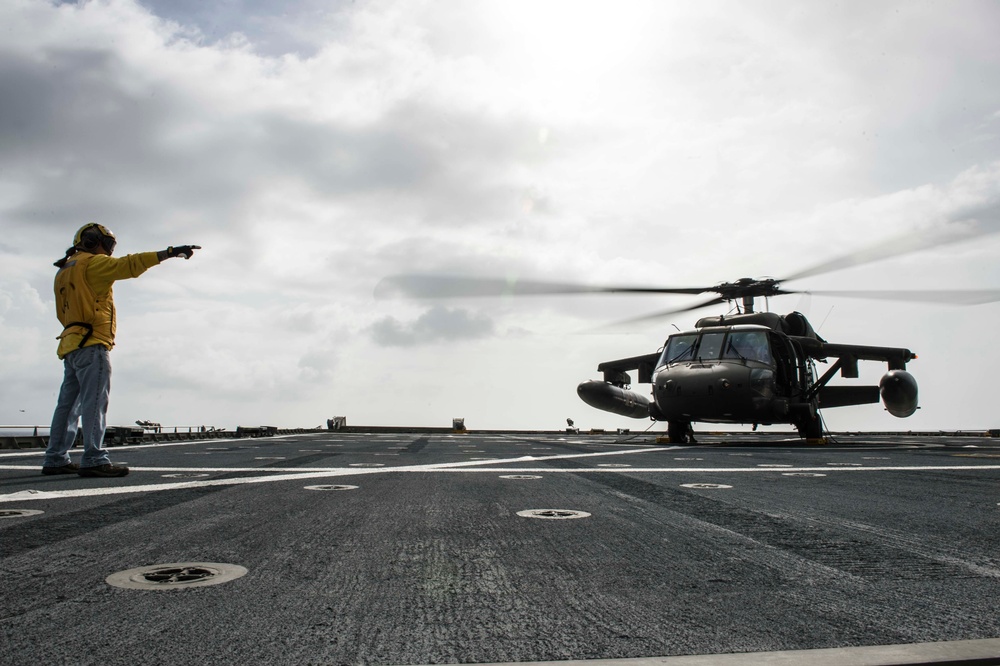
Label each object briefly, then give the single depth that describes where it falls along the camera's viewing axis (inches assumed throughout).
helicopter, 657.6
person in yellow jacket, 251.4
